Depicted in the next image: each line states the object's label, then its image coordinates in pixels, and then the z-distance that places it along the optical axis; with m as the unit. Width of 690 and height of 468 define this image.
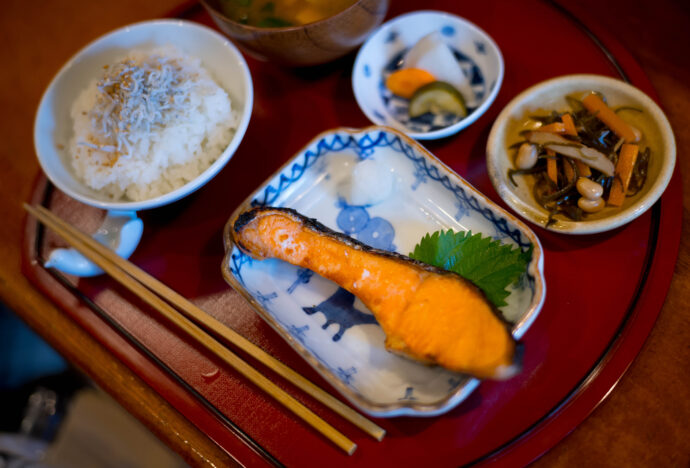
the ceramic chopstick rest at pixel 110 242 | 0.41
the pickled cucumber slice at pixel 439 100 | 0.42
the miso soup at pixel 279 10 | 0.43
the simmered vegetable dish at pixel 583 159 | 0.37
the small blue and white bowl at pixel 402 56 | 0.43
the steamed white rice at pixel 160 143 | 0.42
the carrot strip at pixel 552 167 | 0.39
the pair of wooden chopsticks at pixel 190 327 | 0.35
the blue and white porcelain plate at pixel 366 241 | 0.35
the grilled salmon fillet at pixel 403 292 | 0.33
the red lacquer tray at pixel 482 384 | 0.35
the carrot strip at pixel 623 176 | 0.37
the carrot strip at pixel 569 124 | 0.39
